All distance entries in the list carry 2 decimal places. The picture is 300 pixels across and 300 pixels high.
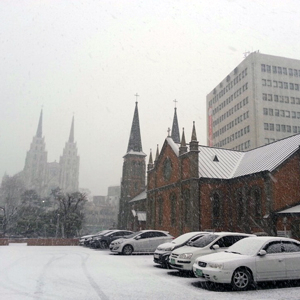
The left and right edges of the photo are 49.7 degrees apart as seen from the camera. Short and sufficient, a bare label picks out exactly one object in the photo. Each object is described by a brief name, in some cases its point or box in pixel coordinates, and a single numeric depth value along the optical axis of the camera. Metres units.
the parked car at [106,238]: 25.69
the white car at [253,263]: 9.45
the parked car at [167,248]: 14.27
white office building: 63.66
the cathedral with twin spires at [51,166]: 148.12
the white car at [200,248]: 12.11
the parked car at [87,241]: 28.35
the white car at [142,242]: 20.14
